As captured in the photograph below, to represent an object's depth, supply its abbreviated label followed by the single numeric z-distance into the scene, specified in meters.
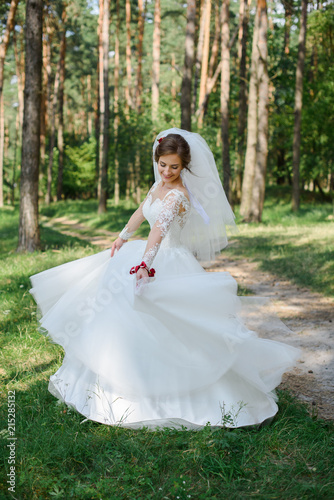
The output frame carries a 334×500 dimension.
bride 3.41
